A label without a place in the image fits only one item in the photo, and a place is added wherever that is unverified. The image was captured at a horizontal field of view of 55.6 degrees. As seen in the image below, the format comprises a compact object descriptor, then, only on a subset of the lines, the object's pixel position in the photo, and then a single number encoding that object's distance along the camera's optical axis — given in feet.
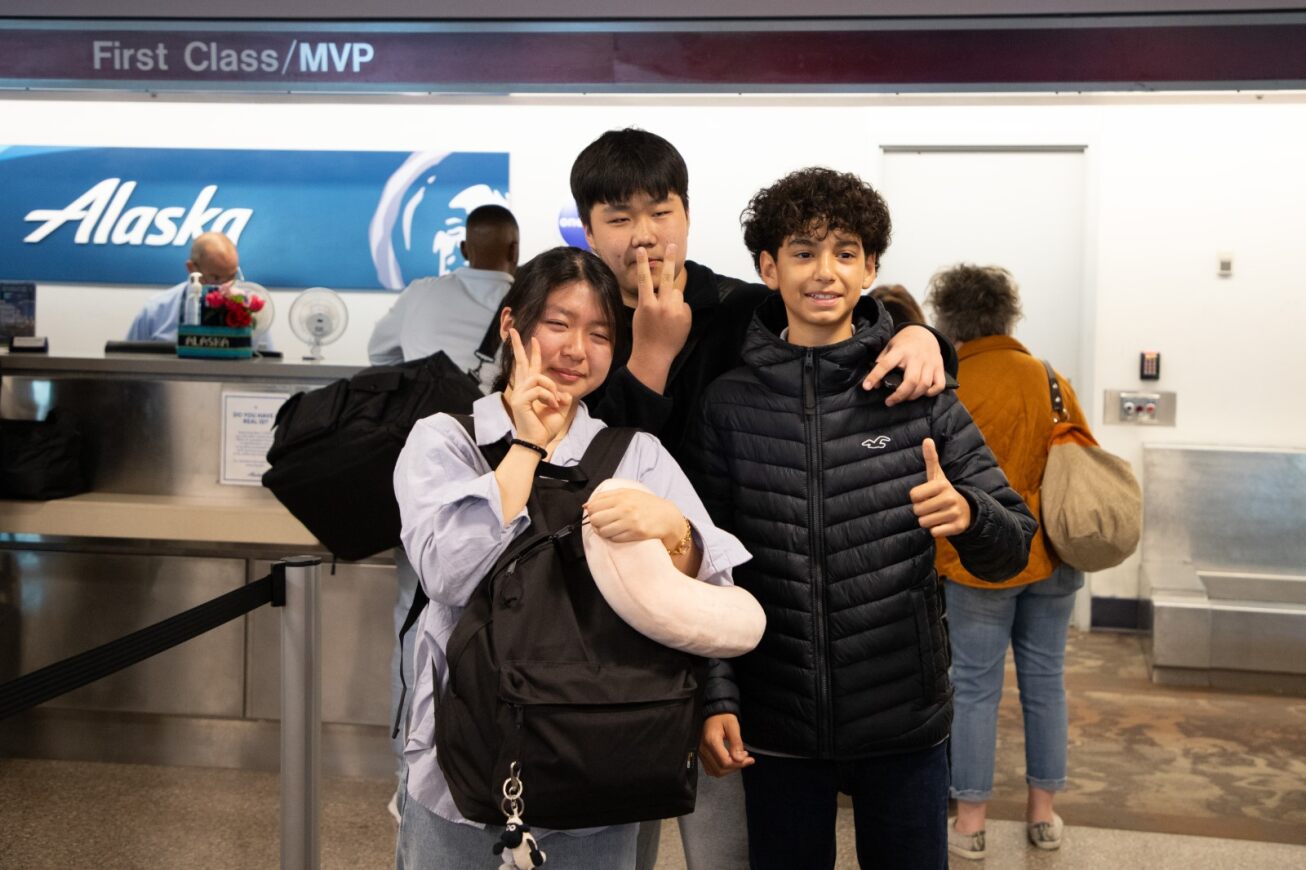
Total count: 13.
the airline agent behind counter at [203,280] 19.22
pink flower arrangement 14.55
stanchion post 8.54
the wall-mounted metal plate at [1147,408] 22.47
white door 22.94
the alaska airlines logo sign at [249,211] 23.25
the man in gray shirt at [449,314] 12.97
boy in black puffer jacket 6.21
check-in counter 13.84
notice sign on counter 14.24
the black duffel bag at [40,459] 14.06
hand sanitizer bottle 15.24
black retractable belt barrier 5.80
